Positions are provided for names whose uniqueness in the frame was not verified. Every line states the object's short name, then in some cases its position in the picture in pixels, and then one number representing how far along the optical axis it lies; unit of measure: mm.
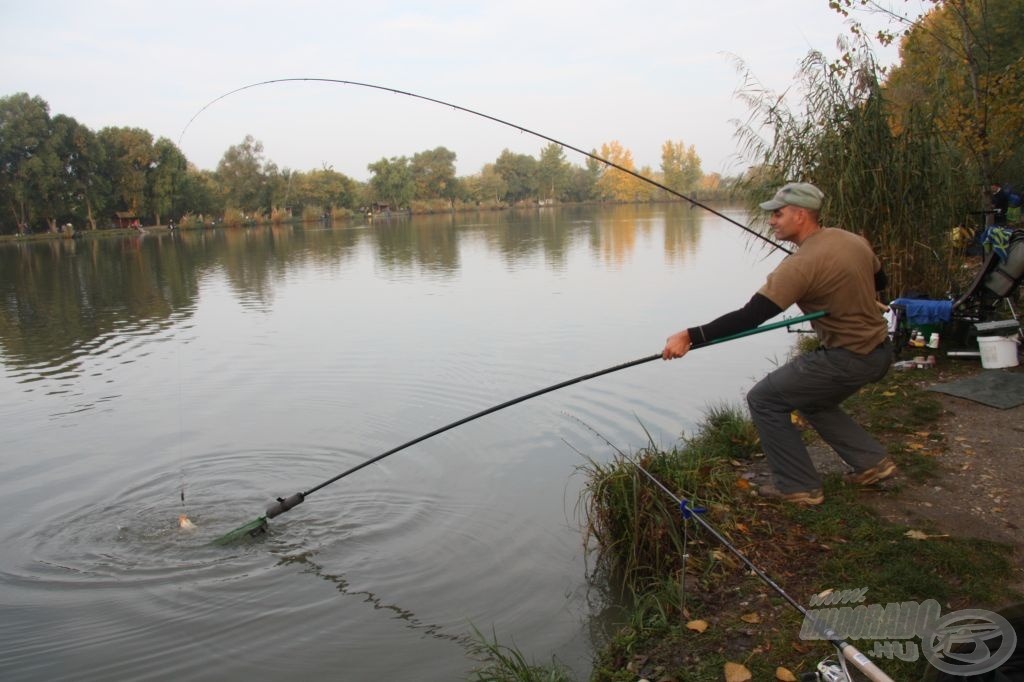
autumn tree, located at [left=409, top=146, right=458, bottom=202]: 114500
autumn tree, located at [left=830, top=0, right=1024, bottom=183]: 8961
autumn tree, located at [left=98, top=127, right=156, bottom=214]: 66500
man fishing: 4035
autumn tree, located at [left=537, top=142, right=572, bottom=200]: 126938
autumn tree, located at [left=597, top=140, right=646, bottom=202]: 124938
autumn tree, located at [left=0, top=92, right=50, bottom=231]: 59188
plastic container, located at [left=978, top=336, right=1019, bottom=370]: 6703
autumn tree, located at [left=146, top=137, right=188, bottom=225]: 64438
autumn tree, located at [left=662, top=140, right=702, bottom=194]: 130000
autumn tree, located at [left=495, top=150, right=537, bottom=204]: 124000
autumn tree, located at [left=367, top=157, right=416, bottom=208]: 107250
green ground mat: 5875
